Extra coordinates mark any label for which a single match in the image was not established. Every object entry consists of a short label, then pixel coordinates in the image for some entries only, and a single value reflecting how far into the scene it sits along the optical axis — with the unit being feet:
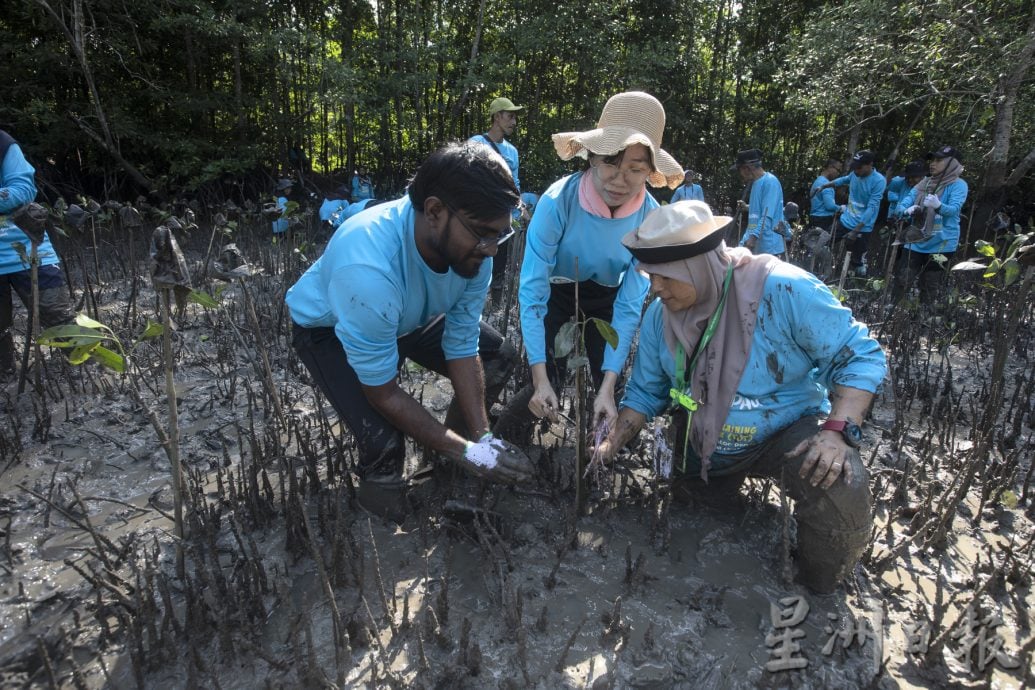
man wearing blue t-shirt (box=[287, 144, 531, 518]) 6.64
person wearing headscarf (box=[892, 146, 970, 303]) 18.08
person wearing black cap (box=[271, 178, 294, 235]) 19.51
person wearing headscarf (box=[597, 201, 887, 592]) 6.38
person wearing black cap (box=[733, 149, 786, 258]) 18.10
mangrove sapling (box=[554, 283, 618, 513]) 6.61
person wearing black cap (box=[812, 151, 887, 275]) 22.81
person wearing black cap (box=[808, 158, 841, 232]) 25.95
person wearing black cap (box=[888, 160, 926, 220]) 21.71
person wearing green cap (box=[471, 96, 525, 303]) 19.08
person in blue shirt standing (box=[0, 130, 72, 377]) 11.13
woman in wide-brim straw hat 7.95
